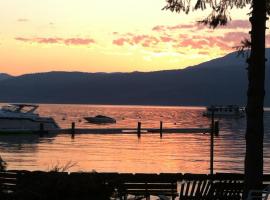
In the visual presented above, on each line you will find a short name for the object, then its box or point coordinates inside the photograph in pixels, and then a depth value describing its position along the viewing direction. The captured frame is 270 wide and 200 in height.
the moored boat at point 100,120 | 121.12
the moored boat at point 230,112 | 178.88
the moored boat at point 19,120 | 74.25
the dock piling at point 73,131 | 72.38
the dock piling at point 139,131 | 75.50
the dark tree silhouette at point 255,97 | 12.50
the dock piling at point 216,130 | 81.19
